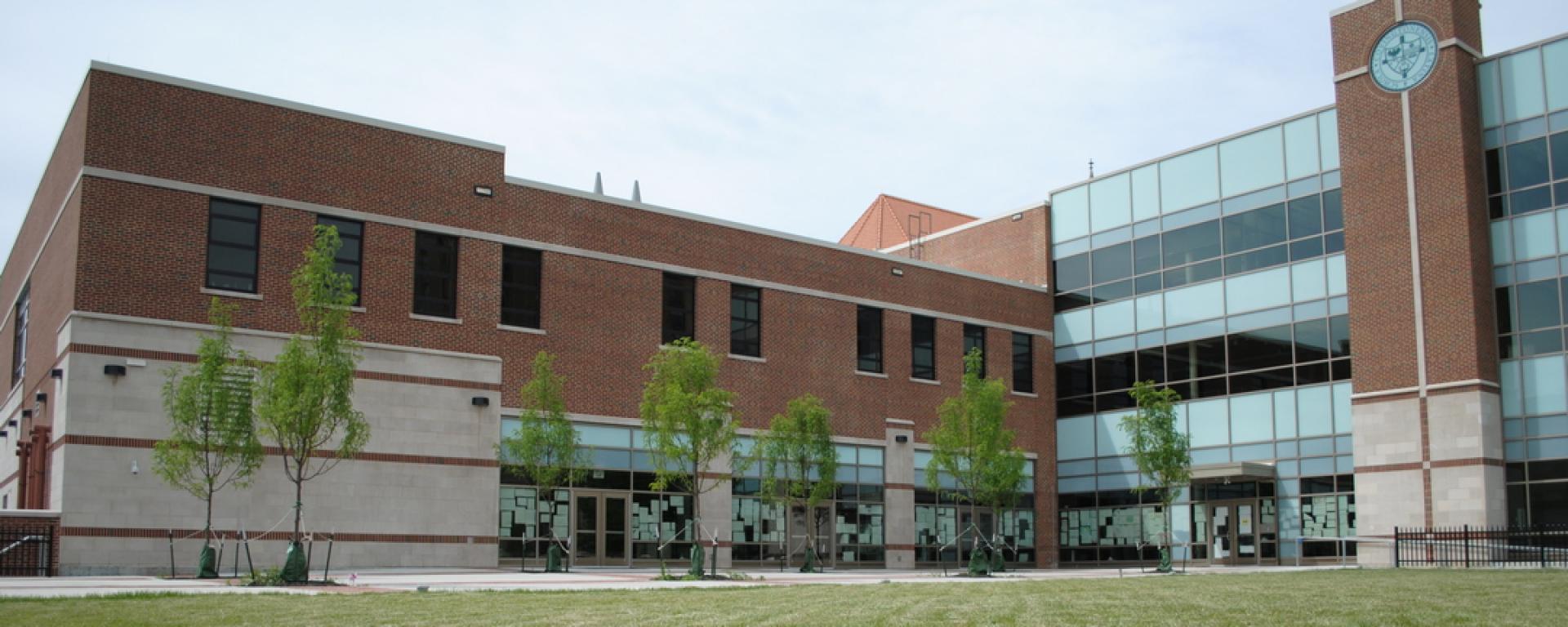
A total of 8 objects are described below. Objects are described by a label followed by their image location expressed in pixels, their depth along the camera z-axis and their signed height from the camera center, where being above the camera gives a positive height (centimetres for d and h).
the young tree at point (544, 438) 3182 +110
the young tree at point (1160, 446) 3775 +112
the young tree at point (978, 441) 3709 +123
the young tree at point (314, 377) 2380 +192
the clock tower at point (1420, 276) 3434 +554
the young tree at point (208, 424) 2588 +119
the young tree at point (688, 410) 2939 +165
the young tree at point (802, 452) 3591 +89
